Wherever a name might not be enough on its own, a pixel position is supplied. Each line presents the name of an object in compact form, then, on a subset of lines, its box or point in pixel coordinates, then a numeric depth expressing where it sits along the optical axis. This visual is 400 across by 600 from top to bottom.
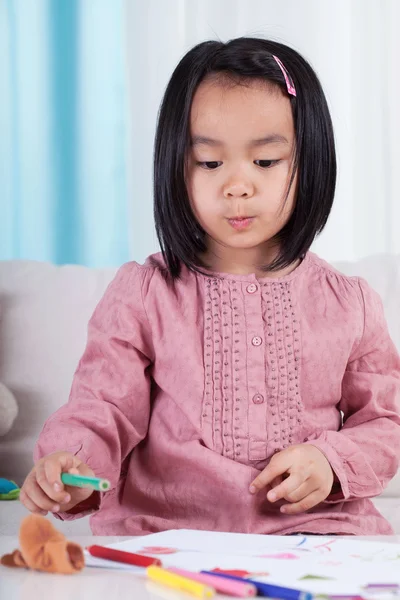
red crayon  1.10
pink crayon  1.04
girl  1.39
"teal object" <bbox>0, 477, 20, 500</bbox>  1.75
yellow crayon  1.04
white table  1.06
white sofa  1.82
